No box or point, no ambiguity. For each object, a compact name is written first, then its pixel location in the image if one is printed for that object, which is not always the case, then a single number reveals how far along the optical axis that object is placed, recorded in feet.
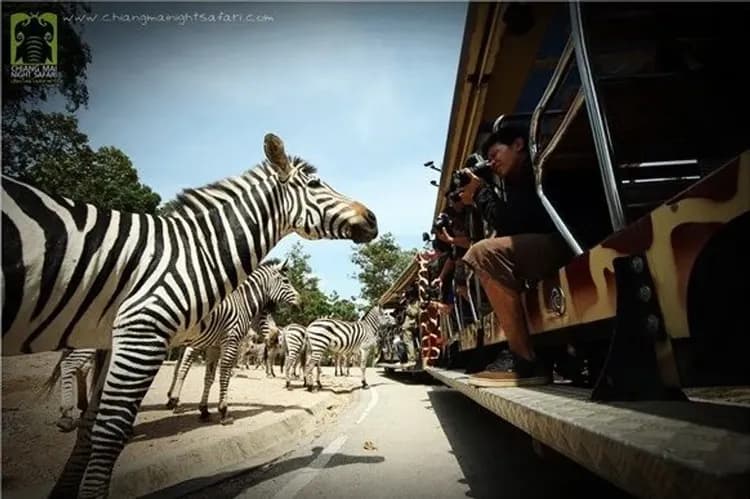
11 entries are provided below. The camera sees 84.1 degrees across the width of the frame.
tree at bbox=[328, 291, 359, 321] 121.70
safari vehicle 3.12
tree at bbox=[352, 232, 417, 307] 113.70
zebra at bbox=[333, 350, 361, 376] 60.40
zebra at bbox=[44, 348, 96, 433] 15.44
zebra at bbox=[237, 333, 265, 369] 80.12
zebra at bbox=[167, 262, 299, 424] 17.78
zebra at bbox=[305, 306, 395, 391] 37.09
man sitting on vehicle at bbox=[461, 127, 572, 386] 7.27
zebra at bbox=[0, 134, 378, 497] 6.84
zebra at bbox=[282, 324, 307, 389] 39.83
